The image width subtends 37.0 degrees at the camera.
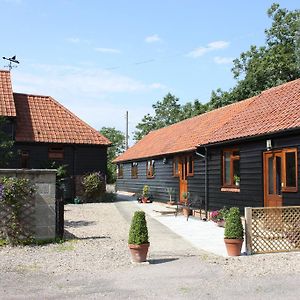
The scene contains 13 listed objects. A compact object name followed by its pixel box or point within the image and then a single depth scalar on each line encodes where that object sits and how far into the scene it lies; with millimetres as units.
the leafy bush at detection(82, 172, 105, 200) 24719
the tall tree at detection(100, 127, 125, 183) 70000
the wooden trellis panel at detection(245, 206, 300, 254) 9547
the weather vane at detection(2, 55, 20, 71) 28875
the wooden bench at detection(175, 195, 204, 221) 17581
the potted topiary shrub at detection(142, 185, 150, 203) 25391
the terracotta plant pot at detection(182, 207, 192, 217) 17406
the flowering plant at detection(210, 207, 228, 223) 14320
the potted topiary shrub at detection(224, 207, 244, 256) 9078
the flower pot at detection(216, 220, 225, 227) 14357
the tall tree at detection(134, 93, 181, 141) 61594
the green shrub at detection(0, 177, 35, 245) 10031
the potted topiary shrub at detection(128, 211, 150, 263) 8367
